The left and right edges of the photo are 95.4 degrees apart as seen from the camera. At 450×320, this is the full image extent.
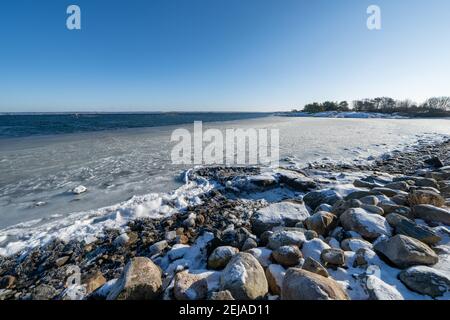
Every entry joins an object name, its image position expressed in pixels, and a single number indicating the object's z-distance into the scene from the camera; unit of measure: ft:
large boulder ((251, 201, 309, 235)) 11.30
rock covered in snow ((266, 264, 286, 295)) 6.81
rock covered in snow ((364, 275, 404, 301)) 5.90
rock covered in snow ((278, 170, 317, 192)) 17.56
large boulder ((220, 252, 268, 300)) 6.33
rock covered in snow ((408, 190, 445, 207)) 11.39
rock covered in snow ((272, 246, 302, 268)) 7.78
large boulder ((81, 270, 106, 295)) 7.86
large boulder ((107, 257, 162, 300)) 6.53
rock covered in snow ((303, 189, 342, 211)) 13.74
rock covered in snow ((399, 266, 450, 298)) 6.07
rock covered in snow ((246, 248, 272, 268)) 8.07
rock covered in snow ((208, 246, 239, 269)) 8.23
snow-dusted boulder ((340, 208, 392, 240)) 9.24
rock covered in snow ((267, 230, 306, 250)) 8.79
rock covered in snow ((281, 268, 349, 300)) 5.81
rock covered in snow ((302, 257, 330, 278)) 6.91
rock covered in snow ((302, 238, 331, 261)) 8.22
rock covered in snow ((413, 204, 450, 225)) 9.81
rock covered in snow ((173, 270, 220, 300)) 6.54
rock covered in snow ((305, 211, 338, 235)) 10.29
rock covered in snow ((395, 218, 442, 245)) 8.48
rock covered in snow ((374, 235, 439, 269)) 7.18
